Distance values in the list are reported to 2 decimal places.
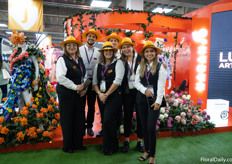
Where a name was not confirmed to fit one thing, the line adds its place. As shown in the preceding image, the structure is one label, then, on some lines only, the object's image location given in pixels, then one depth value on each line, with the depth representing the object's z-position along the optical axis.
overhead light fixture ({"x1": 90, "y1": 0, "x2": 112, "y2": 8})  7.74
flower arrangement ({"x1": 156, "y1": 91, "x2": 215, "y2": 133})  3.35
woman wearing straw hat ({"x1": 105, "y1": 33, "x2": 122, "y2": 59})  2.99
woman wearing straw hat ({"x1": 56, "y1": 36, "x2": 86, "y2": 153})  2.46
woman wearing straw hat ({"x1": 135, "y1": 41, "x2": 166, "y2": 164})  2.18
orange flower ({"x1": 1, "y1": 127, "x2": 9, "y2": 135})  2.58
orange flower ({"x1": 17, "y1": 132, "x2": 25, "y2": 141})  2.62
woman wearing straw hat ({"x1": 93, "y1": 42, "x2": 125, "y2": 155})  2.52
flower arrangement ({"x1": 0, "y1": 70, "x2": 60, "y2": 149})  2.68
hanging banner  6.00
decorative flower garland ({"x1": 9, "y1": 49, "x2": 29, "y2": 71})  2.77
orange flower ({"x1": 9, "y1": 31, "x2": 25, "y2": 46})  2.75
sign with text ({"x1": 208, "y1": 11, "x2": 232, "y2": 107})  4.88
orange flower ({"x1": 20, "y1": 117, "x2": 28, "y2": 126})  2.65
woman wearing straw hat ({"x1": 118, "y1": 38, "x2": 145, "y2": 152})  2.63
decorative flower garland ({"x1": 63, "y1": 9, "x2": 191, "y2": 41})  5.70
